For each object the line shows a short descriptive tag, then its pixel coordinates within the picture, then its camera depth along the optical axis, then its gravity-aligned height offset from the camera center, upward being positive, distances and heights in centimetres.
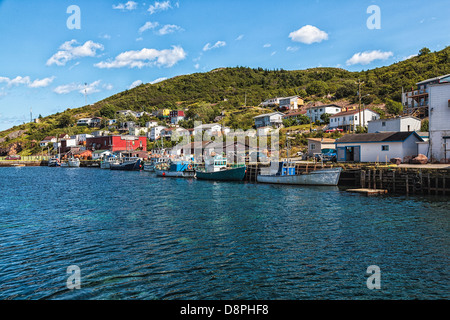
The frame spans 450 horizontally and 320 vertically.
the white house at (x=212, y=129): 11064 +1135
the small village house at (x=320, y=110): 10288 +1575
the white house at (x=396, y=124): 5619 +597
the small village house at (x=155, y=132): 13656 +1290
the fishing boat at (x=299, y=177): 4428 -248
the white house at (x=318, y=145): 6231 +277
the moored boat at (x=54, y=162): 12352 +84
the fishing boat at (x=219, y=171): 5616 -185
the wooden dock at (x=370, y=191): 3632 -381
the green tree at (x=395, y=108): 9506 +1479
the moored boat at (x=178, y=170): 6675 -174
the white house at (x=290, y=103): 13825 +2471
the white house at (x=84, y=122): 18756 +2434
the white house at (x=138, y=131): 14962 +1479
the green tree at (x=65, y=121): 19412 +2594
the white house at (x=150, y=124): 15424 +1849
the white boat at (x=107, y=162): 10428 +40
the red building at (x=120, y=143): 12412 +782
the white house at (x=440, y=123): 4253 +456
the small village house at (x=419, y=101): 7850 +1518
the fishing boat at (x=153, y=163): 8031 -18
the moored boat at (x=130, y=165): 9425 -64
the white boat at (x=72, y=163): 11738 +30
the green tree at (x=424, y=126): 6391 +624
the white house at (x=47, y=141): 15762 +1151
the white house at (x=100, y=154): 12145 +364
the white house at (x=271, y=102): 14975 +2739
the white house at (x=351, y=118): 8219 +1054
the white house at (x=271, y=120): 11094 +1420
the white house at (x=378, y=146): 4625 +179
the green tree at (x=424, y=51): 14120 +4673
